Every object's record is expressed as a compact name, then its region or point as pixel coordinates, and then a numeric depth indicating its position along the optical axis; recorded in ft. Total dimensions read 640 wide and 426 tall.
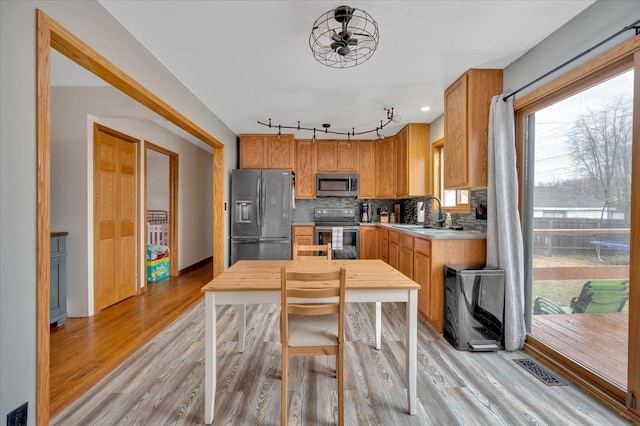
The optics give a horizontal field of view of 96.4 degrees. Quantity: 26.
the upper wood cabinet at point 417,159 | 13.87
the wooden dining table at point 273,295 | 5.15
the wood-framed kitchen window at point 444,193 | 11.13
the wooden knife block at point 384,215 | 16.85
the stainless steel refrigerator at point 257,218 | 14.39
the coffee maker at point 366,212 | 16.99
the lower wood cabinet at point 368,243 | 15.21
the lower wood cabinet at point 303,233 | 15.19
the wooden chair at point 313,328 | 4.83
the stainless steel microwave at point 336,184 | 16.31
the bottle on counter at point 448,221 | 11.98
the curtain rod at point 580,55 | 4.93
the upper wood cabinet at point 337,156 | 16.49
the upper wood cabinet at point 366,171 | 16.57
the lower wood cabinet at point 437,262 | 8.79
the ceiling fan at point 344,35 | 5.90
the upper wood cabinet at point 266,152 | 15.64
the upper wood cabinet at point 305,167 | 16.34
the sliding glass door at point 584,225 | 5.62
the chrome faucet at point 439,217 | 12.25
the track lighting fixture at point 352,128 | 11.88
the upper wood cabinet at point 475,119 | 8.55
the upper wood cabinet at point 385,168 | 16.07
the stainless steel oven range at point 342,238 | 14.90
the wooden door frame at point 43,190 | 4.39
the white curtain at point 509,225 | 7.72
